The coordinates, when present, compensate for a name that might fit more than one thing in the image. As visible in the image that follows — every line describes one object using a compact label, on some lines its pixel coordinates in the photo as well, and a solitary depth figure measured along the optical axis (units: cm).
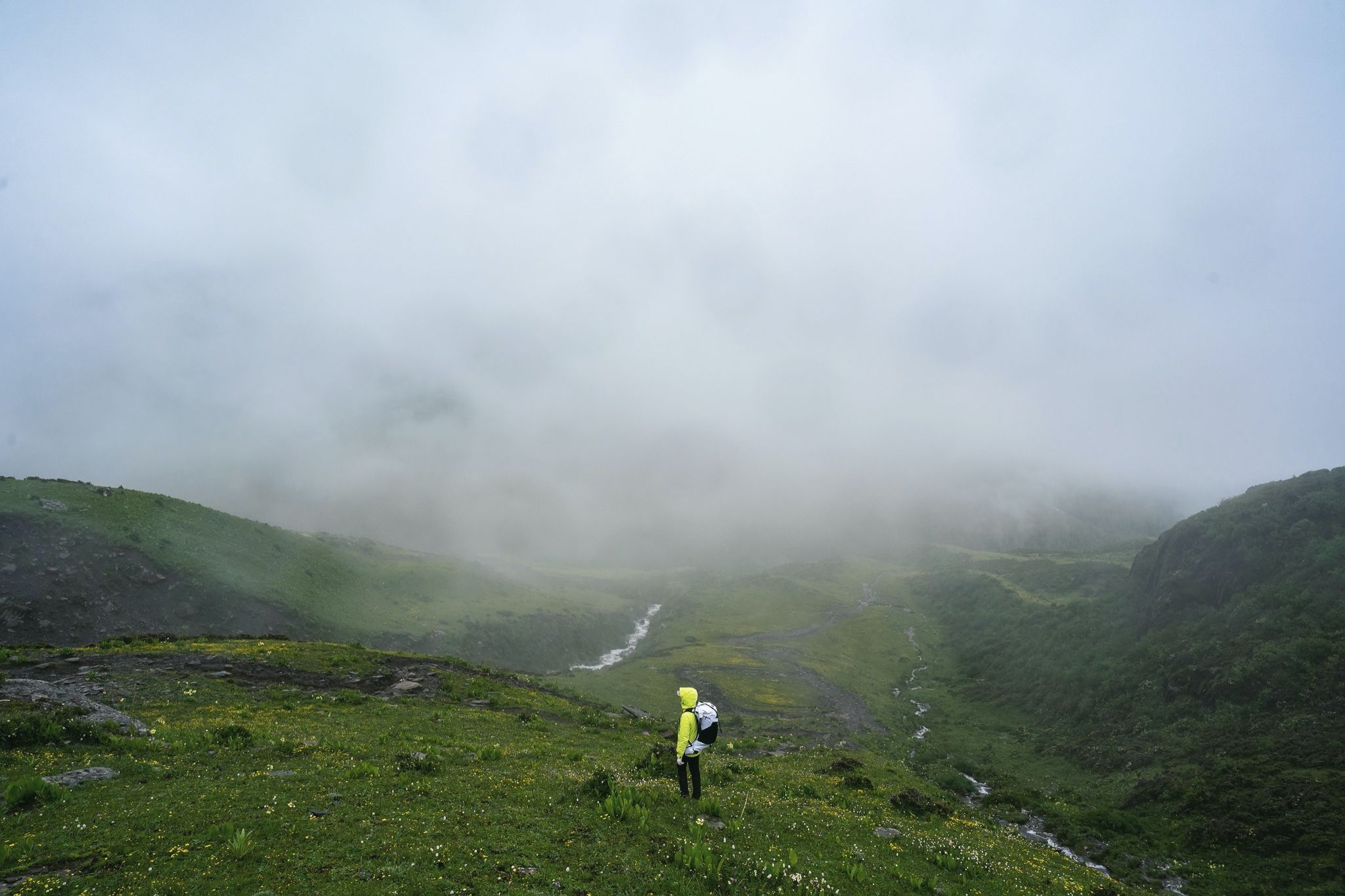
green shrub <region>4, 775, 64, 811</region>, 1273
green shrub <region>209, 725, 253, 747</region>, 2003
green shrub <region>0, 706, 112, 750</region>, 1720
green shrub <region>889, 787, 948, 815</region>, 2228
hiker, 1597
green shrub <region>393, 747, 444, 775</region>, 1861
